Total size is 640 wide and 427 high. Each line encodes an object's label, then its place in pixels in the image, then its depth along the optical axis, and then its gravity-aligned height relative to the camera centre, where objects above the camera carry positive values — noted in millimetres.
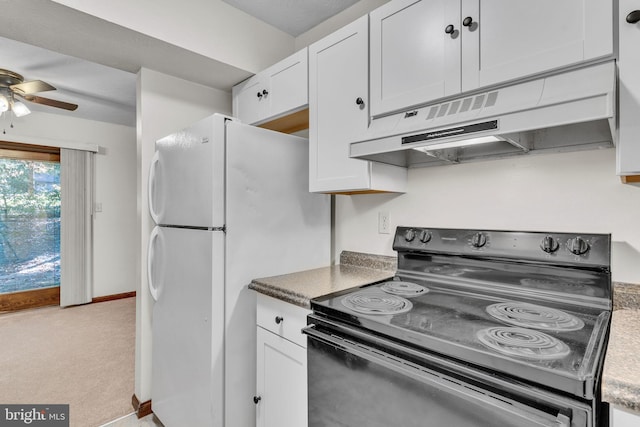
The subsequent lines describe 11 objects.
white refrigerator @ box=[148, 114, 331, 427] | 1540 -198
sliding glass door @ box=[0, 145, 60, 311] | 4102 -123
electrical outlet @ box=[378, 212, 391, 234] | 1866 -56
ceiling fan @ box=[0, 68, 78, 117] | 2754 +1087
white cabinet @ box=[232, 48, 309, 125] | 1853 +775
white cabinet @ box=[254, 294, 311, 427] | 1346 -672
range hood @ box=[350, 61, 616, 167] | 912 +304
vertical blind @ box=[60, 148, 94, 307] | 4297 -189
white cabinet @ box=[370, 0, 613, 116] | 977 +605
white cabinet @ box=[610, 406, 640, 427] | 633 -410
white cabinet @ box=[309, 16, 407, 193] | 1536 +497
